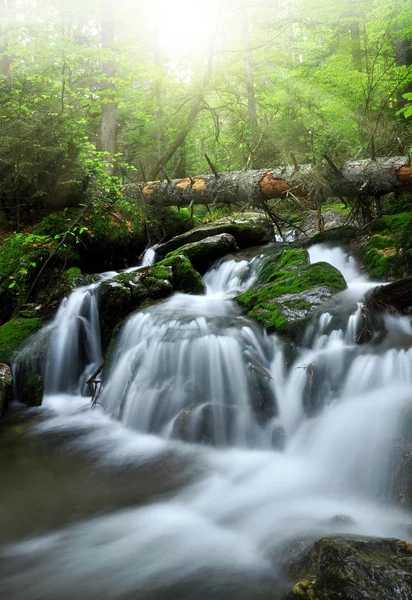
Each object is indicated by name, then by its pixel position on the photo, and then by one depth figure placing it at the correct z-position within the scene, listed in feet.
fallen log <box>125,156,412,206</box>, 23.25
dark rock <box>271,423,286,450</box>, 14.32
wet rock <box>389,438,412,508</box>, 10.16
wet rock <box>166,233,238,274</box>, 29.40
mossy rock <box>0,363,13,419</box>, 17.97
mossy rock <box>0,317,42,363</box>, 20.53
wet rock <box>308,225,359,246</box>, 26.94
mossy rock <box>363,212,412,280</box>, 20.16
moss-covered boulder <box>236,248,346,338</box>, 18.37
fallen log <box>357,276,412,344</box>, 16.75
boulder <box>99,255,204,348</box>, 22.80
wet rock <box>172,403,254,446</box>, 14.82
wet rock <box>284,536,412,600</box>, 6.21
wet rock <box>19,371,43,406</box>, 19.35
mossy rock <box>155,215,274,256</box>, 32.40
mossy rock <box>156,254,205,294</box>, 26.16
